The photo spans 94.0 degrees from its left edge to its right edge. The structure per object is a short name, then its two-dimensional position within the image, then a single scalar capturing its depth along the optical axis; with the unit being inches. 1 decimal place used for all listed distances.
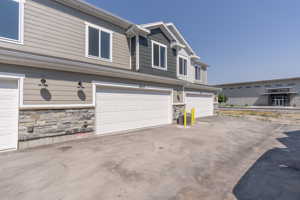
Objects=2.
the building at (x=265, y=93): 1064.0
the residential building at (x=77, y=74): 176.1
